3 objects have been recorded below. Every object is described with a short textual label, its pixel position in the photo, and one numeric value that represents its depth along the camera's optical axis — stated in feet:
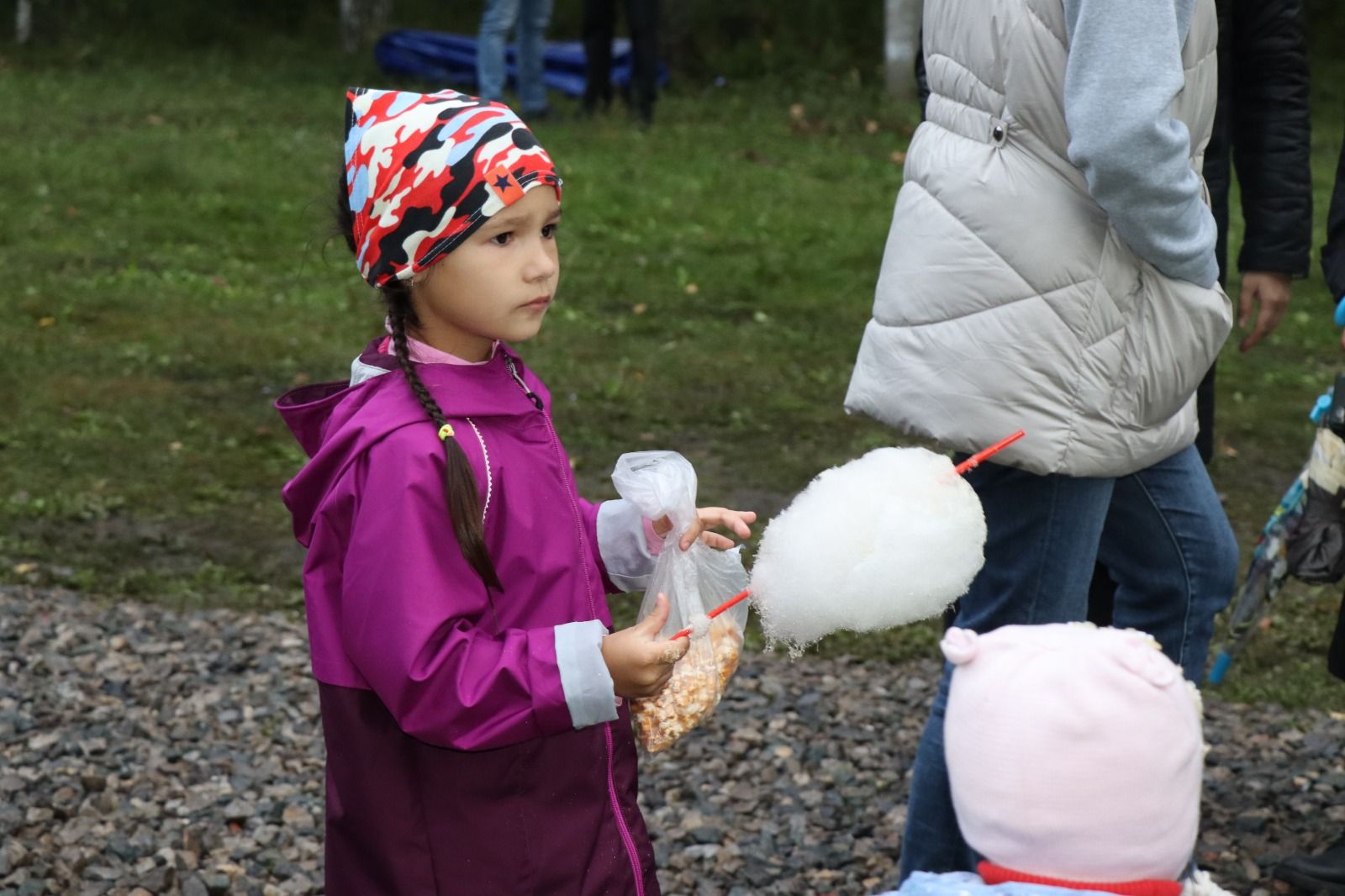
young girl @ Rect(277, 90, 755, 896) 6.72
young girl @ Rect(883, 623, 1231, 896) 5.94
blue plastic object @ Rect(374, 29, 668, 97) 52.06
